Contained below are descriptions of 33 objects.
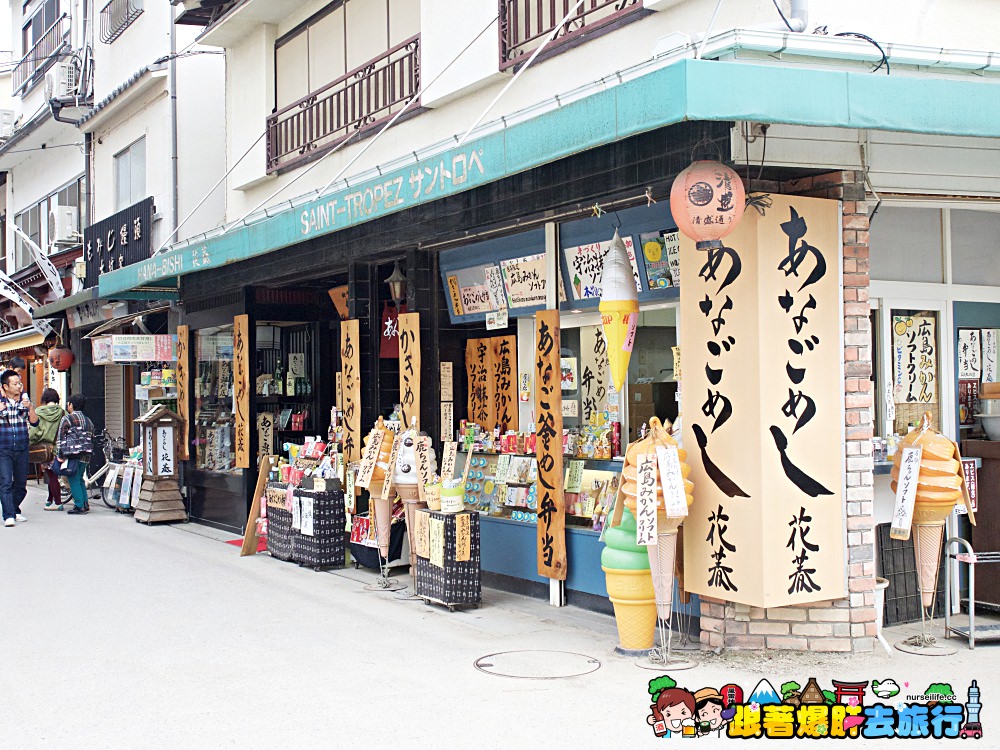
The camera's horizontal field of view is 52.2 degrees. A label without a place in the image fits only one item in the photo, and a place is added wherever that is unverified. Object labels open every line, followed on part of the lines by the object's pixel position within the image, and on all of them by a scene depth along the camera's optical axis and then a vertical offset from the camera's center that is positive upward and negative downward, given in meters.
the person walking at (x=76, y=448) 16.69 -0.87
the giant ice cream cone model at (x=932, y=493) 7.45 -0.80
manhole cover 6.99 -1.95
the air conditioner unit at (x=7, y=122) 25.28 +6.79
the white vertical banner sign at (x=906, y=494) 7.40 -0.80
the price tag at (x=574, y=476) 9.19 -0.80
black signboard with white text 17.23 +2.77
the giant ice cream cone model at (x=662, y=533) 7.19 -1.03
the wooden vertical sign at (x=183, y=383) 15.98 +0.16
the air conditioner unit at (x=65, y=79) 20.70 +6.41
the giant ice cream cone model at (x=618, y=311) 7.83 +0.59
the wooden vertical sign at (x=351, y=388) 11.97 +0.03
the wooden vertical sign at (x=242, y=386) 14.23 +0.09
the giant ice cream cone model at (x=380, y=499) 10.34 -1.10
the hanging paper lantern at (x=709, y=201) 6.44 +1.17
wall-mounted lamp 11.63 +1.22
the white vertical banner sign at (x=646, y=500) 7.00 -0.78
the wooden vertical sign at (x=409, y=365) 10.86 +0.27
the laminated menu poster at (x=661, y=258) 8.23 +1.06
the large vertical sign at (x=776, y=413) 6.98 -0.19
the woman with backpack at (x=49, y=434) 17.81 -0.71
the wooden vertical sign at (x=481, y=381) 10.95 +0.09
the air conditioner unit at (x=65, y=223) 21.36 +3.62
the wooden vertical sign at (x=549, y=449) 9.03 -0.55
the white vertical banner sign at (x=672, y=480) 6.96 -0.64
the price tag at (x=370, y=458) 10.46 -0.69
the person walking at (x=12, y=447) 15.39 -0.78
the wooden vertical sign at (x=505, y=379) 10.69 +0.11
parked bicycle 17.81 -1.22
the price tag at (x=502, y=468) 10.11 -0.79
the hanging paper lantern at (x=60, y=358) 20.78 +0.74
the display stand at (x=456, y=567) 9.03 -1.57
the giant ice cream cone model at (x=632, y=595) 7.38 -1.50
